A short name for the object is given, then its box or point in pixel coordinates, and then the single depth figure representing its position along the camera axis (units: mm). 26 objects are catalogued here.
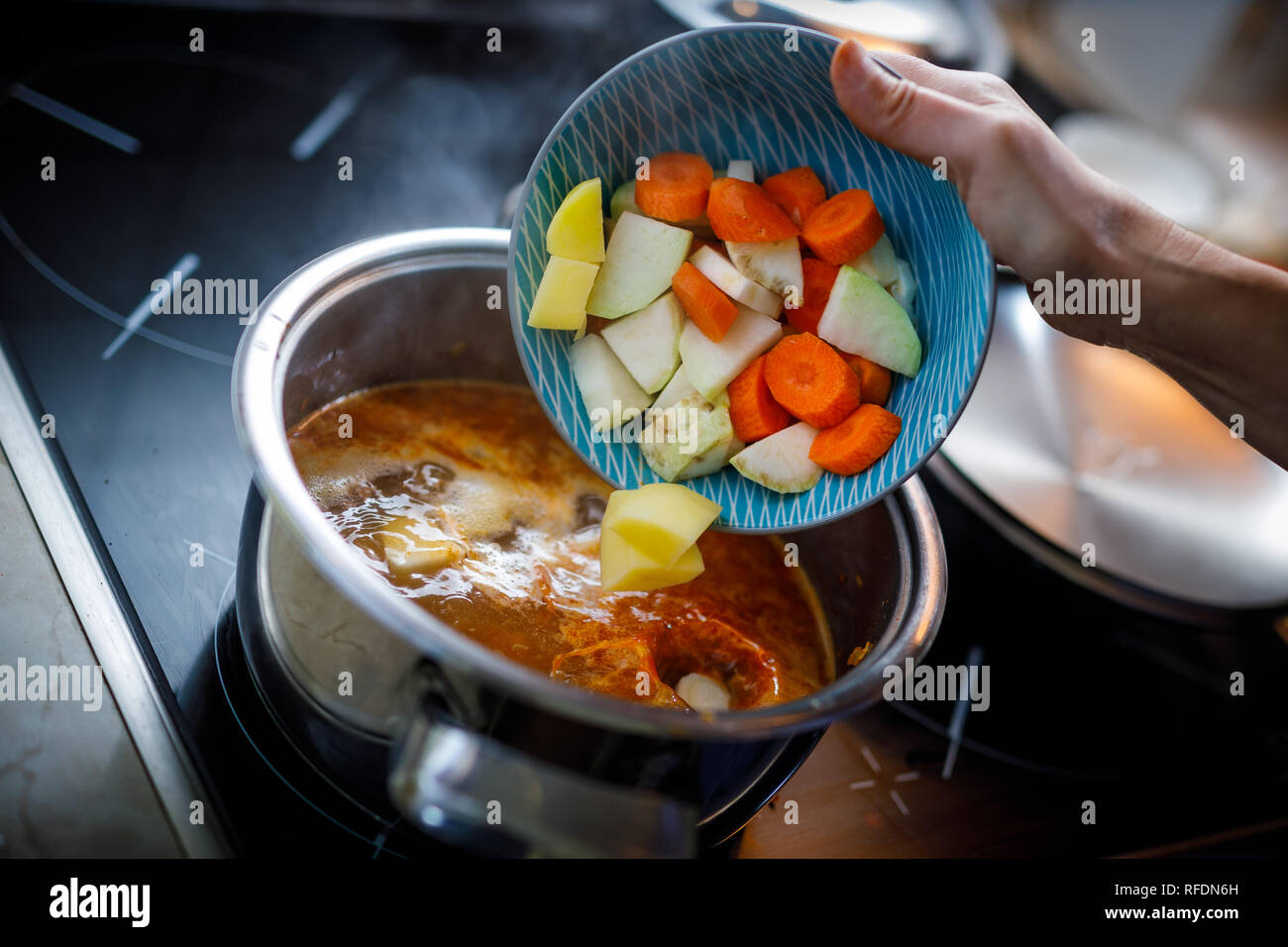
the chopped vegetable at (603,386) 477
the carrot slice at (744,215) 457
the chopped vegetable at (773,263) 464
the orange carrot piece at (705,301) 463
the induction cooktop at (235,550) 457
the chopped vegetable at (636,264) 466
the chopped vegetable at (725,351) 468
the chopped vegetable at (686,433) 470
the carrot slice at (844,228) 456
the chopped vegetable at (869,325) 455
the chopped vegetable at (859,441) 452
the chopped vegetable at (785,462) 468
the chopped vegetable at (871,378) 466
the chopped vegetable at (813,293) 468
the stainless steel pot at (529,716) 368
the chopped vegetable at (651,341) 473
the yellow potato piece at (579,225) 450
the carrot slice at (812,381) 457
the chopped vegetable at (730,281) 461
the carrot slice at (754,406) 472
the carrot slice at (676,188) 463
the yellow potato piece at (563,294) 455
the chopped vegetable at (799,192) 468
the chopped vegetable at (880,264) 467
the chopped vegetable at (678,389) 474
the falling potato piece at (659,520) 445
